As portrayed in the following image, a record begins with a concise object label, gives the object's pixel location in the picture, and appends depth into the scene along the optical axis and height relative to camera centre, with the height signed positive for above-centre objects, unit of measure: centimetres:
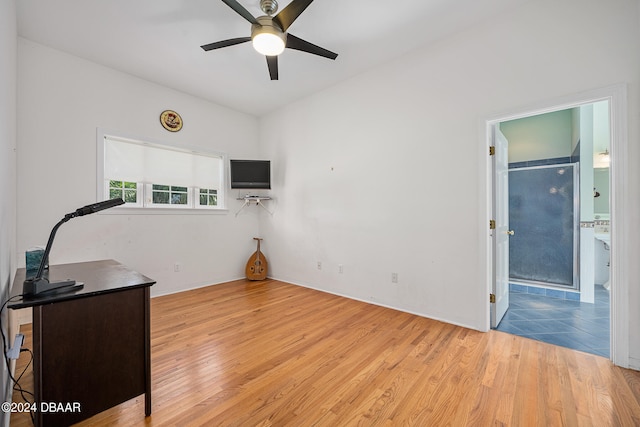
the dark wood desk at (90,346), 120 -68
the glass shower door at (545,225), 383 -18
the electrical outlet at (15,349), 122 -65
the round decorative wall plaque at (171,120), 373 +135
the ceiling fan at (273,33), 193 +151
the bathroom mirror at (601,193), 414 +33
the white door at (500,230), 267 -18
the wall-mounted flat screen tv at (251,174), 437 +67
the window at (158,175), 338 +56
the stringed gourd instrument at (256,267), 454 -95
